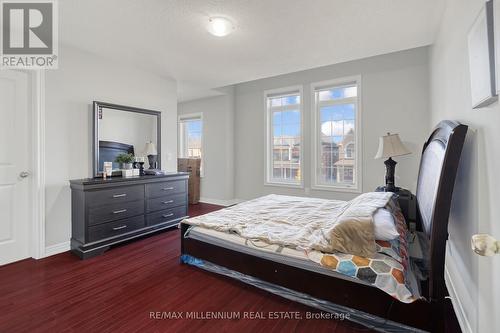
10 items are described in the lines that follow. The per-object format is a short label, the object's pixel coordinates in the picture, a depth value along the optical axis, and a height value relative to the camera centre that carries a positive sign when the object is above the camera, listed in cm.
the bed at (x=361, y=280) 133 -79
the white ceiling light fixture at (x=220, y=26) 236 +144
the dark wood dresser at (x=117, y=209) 275 -53
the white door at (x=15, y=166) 256 +3
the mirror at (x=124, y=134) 320 +50
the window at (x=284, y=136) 470 +64
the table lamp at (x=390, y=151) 316 +21
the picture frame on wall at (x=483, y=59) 107 +53
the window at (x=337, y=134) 407 +59
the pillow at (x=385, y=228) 168 -44
